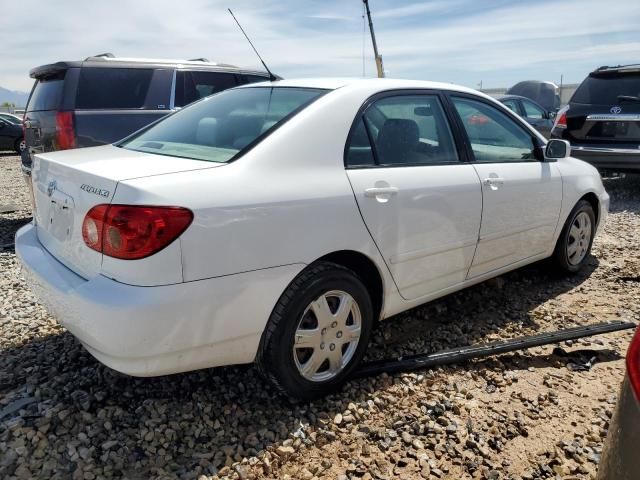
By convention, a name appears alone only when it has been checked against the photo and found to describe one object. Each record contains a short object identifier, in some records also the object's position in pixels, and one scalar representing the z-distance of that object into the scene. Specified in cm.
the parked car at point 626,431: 127
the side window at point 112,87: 535
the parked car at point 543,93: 1827
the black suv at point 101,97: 525
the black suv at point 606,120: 736
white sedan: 212
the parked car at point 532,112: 1105
